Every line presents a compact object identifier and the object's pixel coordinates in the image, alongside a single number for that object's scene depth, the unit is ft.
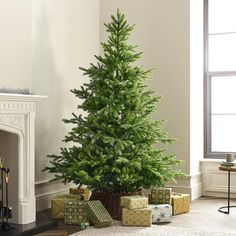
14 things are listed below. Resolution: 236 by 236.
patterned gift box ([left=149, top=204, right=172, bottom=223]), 16.05
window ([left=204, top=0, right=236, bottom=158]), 22.84
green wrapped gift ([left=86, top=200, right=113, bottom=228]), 15.23
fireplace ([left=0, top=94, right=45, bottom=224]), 15.38
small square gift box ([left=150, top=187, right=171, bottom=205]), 17.35
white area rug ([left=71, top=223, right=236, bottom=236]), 14.52
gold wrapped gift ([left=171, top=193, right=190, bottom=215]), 17.79
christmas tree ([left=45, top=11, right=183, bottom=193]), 16.35
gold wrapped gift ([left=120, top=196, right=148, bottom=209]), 15.42
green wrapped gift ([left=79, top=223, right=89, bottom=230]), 15.19
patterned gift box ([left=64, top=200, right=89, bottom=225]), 15.85
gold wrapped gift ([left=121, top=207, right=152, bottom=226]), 15.44
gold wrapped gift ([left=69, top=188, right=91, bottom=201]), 18.15
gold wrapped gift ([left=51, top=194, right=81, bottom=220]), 16.74
